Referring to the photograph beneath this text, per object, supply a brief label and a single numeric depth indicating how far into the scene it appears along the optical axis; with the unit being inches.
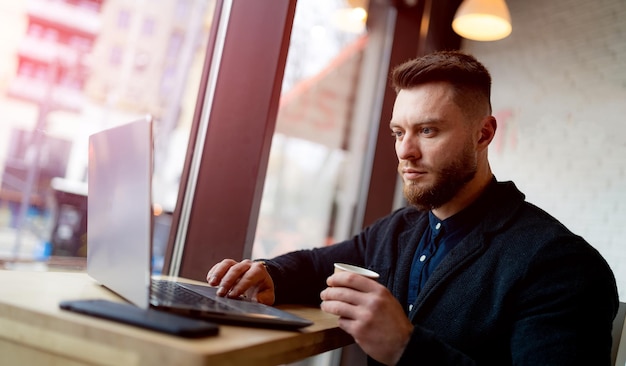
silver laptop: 30.3
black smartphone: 27.0
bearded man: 37.9
